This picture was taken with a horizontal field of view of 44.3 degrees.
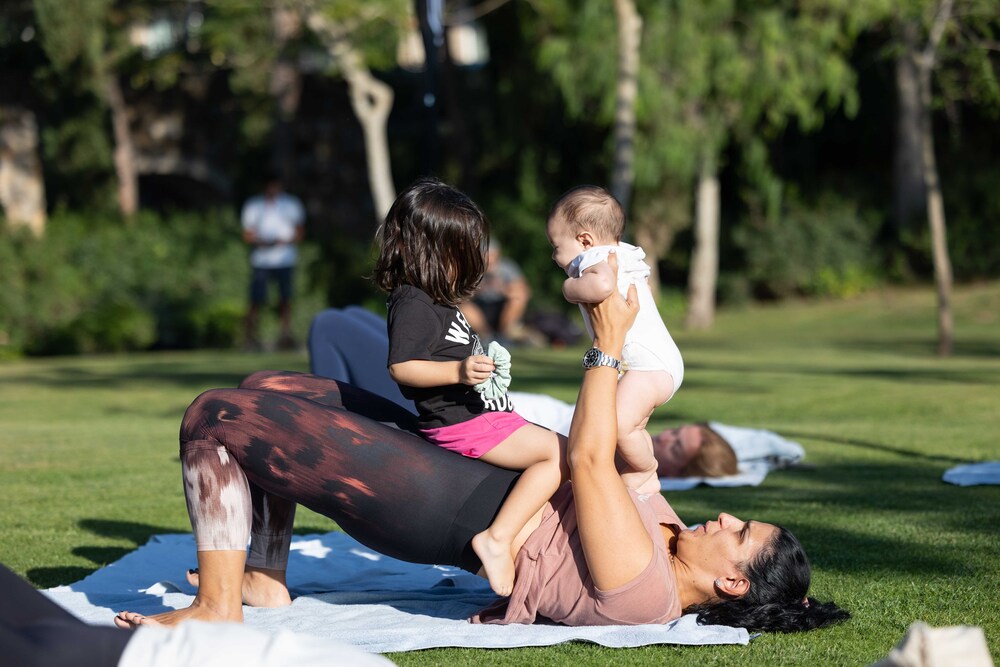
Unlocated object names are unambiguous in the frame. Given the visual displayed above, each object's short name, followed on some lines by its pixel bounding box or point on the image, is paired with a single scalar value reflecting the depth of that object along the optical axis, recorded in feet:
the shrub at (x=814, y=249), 78.54
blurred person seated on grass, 60.44
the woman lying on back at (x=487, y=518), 11.27
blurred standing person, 54.34
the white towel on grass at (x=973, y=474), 20.75
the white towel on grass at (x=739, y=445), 22.16
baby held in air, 13.12
